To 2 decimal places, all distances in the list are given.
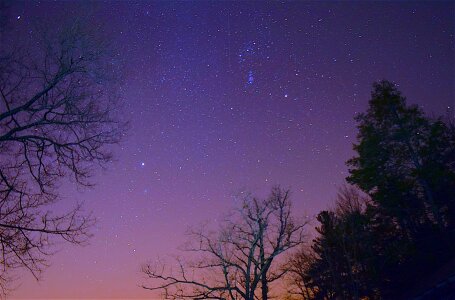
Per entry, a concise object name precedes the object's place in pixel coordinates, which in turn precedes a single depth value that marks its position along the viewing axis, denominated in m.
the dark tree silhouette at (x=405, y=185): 20.67
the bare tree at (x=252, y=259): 21.75
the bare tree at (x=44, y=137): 7.52
